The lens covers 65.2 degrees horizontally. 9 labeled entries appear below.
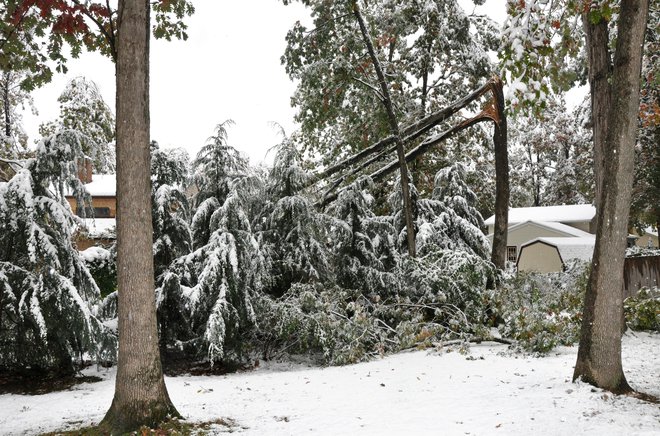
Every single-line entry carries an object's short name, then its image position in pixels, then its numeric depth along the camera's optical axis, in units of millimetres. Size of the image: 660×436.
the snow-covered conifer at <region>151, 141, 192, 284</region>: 9141
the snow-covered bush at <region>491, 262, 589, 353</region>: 8320
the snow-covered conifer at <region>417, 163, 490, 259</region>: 12039
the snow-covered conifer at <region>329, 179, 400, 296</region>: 10703
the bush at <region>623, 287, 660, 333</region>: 9016
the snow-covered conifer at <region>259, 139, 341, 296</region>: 10234
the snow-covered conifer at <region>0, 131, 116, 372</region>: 7438
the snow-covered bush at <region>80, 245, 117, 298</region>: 9575
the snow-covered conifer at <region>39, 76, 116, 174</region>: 15712
